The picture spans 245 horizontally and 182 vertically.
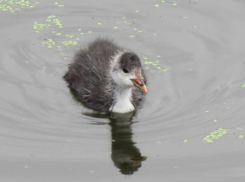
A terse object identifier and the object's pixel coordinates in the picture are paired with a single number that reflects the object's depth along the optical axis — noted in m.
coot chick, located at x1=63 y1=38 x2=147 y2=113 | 10.12
